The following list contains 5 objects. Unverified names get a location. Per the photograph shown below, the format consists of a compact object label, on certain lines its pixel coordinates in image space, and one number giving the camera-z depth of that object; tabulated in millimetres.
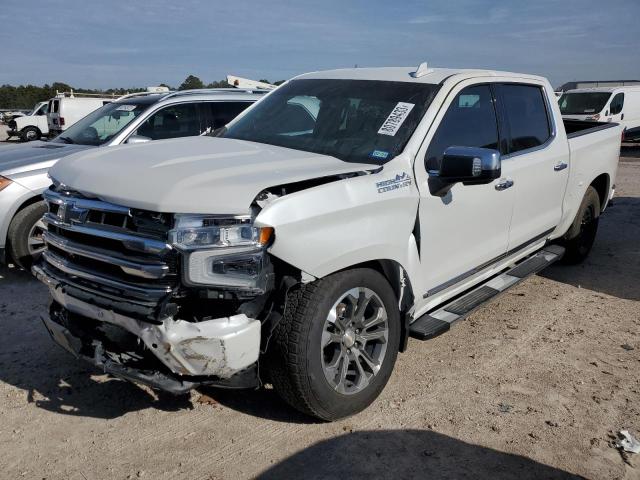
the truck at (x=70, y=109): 22781
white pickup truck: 2766
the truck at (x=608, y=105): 20078
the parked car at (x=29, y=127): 27750
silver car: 5789
